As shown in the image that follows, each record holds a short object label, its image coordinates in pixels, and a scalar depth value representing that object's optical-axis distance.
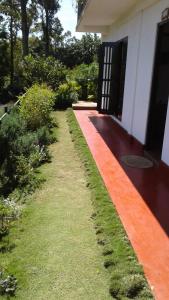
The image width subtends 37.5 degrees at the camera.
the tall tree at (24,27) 14.08
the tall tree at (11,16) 17.85
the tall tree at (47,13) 18.28
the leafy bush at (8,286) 2.03
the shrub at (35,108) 6.14
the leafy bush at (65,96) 9.30
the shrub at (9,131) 4.76
